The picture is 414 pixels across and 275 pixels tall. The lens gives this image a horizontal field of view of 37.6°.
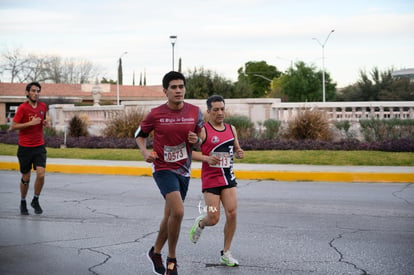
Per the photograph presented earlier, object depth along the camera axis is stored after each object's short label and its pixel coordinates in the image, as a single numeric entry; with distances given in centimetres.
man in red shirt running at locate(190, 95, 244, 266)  609
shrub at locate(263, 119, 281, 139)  2202
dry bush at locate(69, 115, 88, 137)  2759
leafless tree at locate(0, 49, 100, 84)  8375
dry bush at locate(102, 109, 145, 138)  2494
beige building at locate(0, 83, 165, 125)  6912
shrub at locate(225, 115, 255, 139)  2248
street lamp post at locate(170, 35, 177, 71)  4496
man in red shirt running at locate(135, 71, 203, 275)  554
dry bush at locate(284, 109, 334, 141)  2122
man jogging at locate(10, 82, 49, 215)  920
